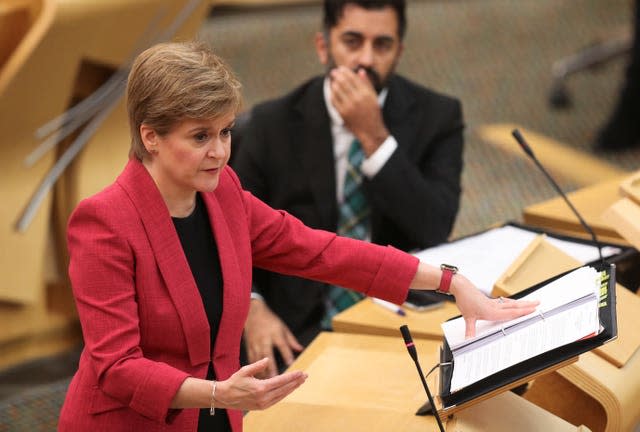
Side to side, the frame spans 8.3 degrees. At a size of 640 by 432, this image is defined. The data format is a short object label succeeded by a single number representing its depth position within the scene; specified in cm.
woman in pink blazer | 698
